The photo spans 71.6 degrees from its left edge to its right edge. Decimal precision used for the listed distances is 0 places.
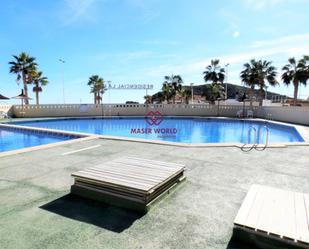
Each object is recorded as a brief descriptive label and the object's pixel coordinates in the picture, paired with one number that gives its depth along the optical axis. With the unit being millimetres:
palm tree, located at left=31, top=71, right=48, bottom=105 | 24719
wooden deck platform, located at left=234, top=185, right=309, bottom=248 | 2196
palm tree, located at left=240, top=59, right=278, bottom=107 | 22641
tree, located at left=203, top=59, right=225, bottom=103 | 25688
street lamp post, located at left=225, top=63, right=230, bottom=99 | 26091
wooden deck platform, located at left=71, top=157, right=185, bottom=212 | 3129
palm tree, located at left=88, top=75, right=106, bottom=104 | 29938
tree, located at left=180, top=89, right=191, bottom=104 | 35275
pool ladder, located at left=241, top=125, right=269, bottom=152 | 6983
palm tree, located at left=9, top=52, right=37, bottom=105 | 22828
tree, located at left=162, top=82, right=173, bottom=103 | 32516
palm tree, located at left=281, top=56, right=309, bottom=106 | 20719
